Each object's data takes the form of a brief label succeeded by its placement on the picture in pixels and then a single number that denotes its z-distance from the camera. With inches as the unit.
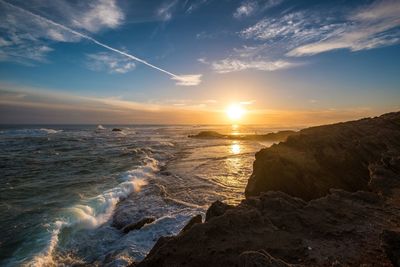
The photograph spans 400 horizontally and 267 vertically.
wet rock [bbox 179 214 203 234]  249.0
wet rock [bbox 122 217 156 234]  386.3
